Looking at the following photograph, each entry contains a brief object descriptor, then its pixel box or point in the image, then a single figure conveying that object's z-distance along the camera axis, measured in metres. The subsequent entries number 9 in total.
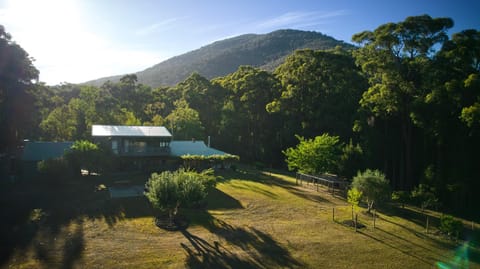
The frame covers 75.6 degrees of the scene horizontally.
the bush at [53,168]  27.61
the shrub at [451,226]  18.80
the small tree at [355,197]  20.90
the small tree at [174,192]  18.70
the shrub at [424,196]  25.64
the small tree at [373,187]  23.50
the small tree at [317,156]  32.41
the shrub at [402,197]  26.56
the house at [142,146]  33.75
